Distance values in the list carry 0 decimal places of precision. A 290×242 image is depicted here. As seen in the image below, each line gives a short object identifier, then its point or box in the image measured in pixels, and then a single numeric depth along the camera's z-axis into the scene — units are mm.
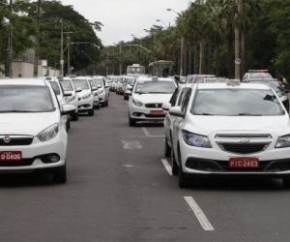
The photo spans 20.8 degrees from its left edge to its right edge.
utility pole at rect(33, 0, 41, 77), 51412
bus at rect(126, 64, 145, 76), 98212
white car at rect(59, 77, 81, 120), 29061
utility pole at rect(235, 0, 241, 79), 54928
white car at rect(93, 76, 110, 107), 41938
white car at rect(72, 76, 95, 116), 32406
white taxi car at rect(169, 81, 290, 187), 11352
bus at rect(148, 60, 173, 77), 90625
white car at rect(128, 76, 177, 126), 26391
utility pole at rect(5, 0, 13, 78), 41969
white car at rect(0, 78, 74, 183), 11734
